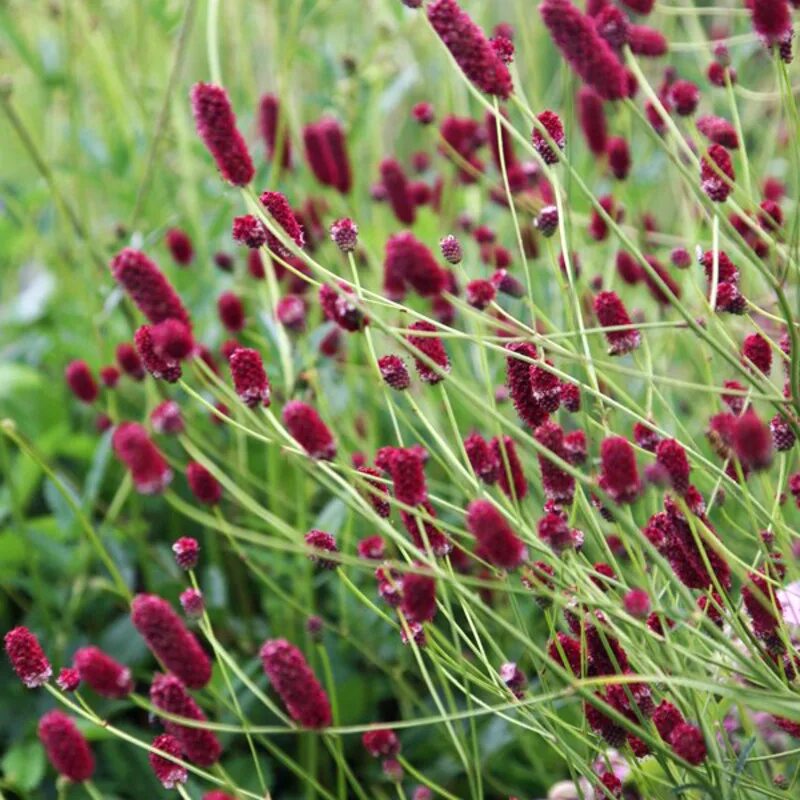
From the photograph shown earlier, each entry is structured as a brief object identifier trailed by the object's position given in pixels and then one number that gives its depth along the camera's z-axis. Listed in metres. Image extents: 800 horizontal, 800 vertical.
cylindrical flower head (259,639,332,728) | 0.80
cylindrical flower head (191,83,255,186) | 0.84
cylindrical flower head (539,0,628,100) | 0.83
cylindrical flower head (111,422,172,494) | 0.79
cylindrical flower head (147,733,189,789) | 0.84
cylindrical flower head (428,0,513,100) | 0.81
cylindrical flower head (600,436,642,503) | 0.79
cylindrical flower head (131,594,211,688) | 0.81
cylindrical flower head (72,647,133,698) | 0.84
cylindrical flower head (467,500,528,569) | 0.77
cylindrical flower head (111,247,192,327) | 0.84
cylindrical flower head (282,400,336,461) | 0.80
